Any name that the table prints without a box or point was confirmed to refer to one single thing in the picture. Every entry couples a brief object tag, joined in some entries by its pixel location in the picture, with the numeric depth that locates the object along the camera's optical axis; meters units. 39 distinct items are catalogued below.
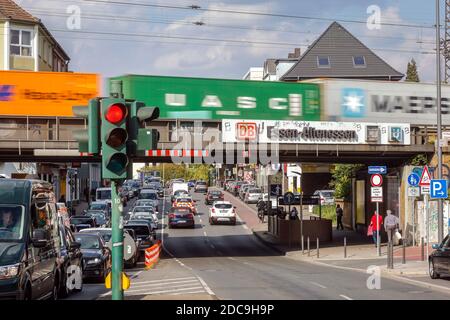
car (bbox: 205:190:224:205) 76.52
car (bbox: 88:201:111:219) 50.53
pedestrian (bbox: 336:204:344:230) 49.54
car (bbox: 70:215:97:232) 38.88
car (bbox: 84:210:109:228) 44.91
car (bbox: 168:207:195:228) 54.84
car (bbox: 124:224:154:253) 32.12
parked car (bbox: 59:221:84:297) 16.56
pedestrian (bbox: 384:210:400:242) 29.69
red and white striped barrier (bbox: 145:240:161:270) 28.77
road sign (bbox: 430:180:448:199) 25.41
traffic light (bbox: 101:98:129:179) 9.28
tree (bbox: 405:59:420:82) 103.12
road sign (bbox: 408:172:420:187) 27.31
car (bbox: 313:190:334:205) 63.98
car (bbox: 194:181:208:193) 100.84
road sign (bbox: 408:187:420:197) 29.44
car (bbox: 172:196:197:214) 60.76
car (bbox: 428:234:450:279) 20.89
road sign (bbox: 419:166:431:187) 26.05
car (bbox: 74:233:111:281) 21.78
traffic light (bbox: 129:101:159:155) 9.59
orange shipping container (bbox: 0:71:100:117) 32.84
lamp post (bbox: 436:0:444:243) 26.89
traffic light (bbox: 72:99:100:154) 9.55
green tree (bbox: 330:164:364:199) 49.69
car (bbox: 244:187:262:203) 78.50
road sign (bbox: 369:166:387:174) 29.75
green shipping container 32.12
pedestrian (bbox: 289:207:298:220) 46.27
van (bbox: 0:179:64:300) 12.35
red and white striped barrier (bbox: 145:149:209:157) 32.44
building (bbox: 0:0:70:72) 57.19
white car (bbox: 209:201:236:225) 57.28
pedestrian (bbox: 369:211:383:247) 32.28
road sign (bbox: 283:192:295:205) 42.19
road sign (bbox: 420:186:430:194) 26.25
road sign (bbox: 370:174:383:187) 29.61
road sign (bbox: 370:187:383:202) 29.59
